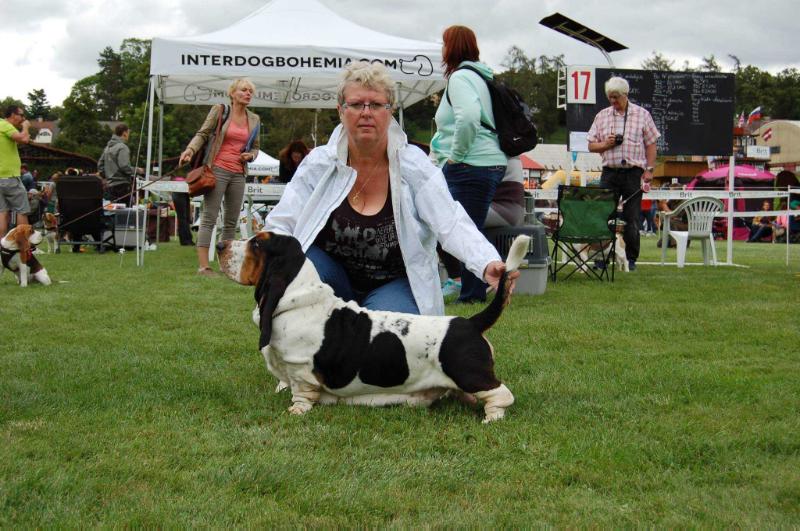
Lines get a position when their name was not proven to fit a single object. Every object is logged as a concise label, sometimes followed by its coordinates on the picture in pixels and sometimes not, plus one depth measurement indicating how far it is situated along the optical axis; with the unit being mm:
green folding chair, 8719
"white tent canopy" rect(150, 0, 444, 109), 10656
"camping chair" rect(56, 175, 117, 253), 12305
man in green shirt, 9883
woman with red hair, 6344
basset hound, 3279
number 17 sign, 11297
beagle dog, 8070
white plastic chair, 10898
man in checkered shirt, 9406
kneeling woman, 3711
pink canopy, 26159
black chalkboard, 11711
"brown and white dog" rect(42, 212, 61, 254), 12930
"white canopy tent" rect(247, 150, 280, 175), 21775
